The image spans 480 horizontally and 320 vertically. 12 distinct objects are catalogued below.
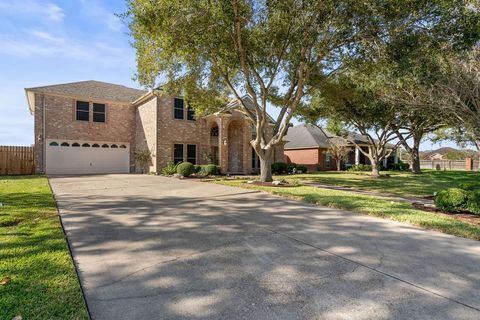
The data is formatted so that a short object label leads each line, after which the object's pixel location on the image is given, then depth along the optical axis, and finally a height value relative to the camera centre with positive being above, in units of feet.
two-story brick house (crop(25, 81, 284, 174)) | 65.62 +7.73
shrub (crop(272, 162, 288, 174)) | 79.95 -1.36
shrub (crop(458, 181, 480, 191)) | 29.08 -2.53
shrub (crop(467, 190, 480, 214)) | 23.32 -3.32
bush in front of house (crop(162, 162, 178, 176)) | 62.49 -1.43
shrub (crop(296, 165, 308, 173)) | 87.18 -1.81
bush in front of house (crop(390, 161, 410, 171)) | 121.93 -2.19
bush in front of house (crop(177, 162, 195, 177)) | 57.88 -1.32
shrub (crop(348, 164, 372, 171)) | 107.14 -1.91
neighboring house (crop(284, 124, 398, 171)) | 107.14 +5.35
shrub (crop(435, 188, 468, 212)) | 24.31 -3.34
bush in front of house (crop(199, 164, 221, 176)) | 62.59 -1.66
